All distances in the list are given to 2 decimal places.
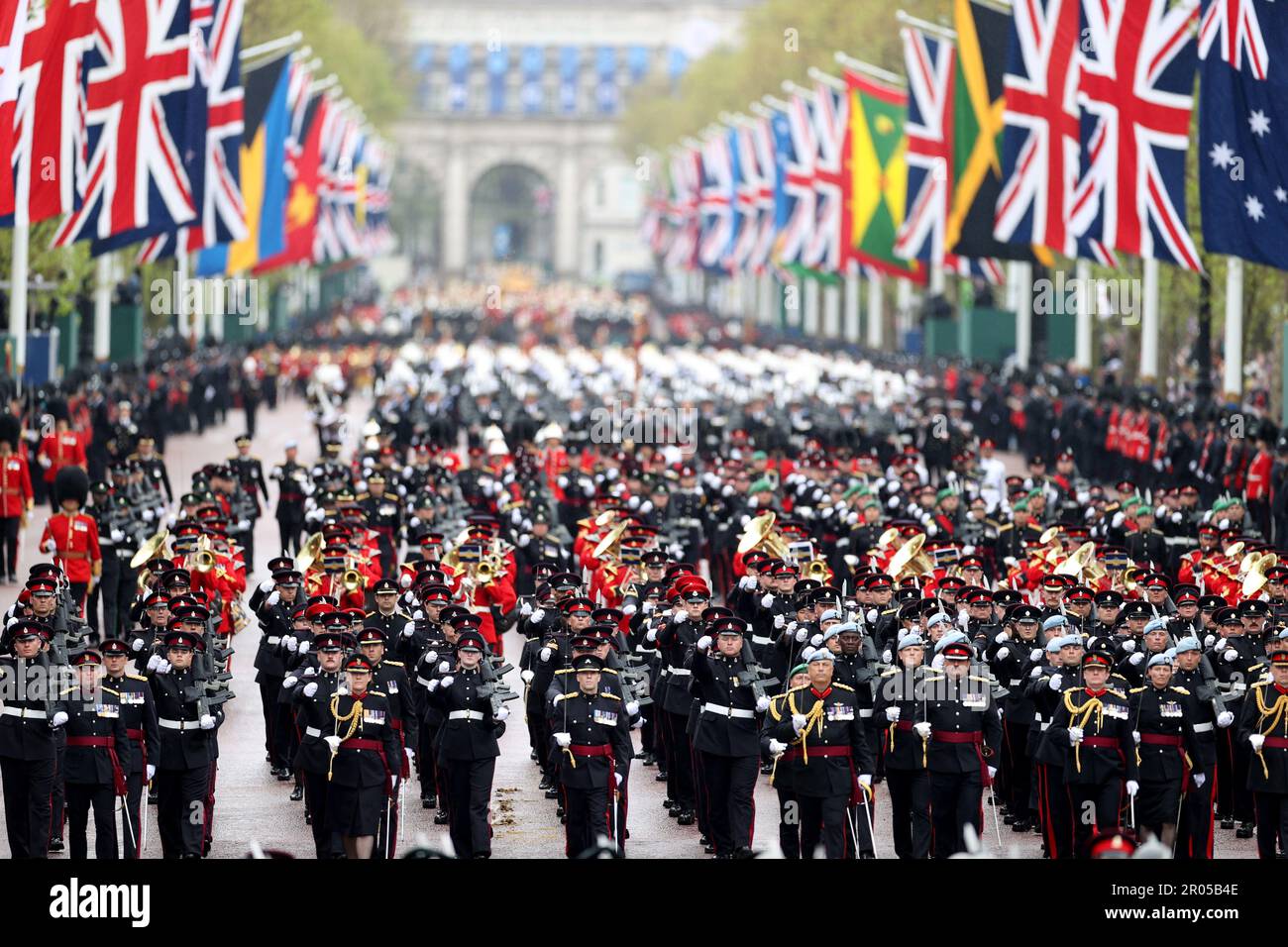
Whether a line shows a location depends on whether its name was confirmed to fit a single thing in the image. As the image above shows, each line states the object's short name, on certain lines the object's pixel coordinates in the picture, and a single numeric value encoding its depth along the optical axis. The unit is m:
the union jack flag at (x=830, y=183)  54.34
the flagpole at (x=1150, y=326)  43.41
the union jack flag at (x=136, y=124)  32.72
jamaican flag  42.03
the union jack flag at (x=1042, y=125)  37.06
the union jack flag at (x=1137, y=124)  33.59
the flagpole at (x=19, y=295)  35.28
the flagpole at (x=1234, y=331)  37.53
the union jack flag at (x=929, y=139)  44.62
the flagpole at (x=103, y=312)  46.78
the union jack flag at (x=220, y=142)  38.56
